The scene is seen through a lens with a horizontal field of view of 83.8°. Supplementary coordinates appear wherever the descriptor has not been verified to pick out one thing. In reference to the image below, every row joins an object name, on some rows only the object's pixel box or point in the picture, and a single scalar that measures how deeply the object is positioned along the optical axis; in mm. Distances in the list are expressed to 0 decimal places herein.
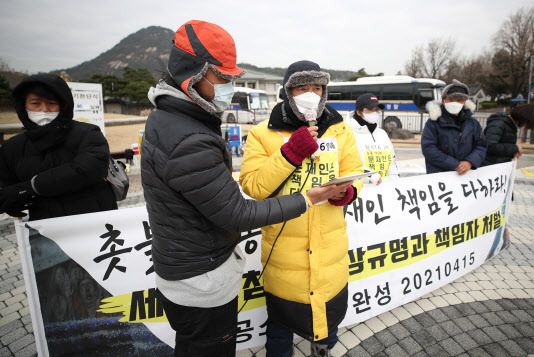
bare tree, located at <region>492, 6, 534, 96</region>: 35719
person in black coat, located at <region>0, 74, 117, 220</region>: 2004
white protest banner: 1888
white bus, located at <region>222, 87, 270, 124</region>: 26500
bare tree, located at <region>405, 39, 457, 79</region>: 44062
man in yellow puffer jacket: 1692
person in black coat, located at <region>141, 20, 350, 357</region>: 1129
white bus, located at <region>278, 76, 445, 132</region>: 18047
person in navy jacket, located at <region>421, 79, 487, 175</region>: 3283
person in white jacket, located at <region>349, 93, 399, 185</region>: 3578
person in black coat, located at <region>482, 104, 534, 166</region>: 3928
